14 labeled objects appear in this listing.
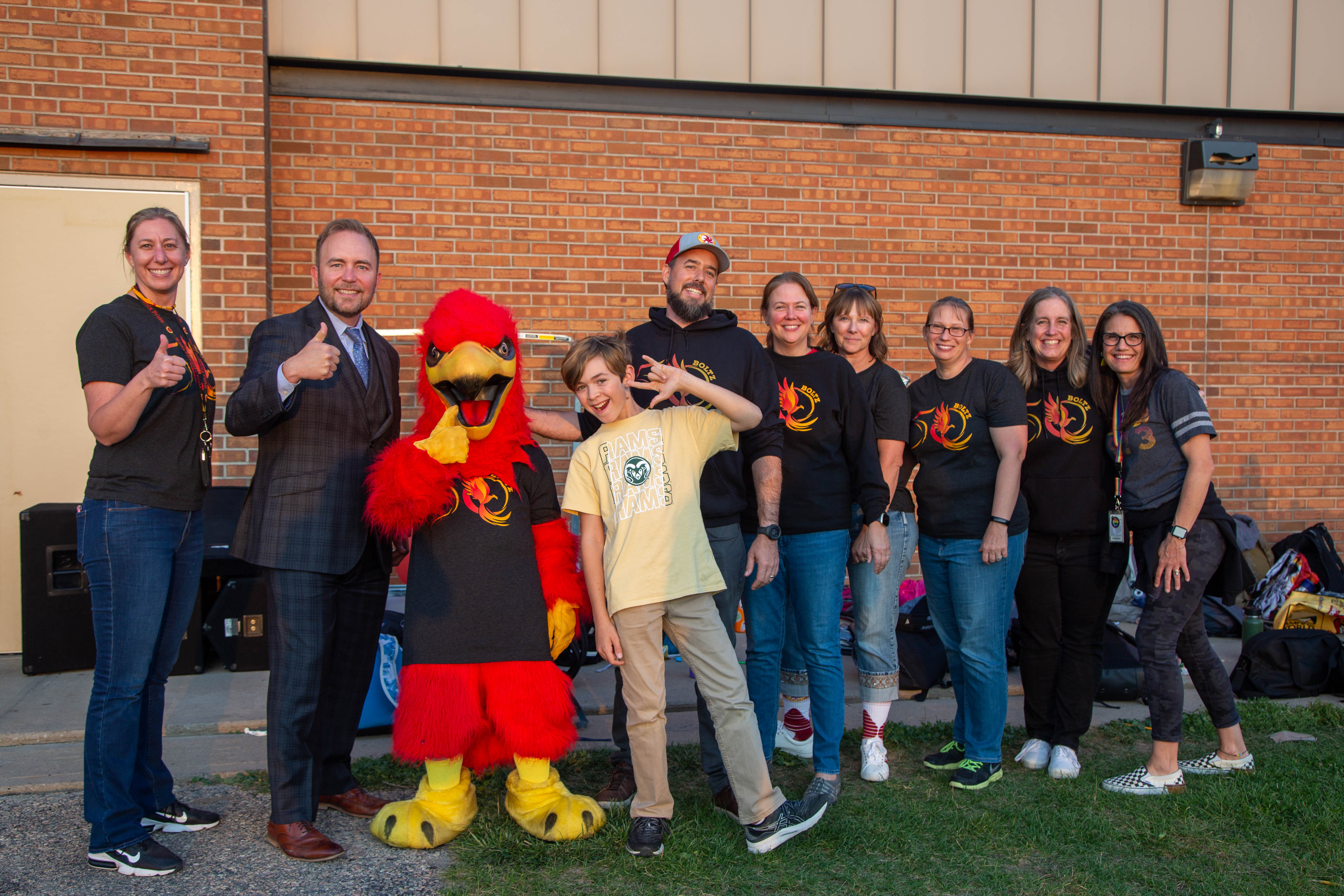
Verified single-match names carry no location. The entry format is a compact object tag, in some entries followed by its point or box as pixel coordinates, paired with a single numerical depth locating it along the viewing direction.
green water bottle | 5.85
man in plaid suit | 3.09
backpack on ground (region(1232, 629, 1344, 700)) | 4.96
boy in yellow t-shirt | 3.07
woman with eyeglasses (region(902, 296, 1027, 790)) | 3.75
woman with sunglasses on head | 3.84
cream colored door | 5.43
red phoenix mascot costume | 3.04
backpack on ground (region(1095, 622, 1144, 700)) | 4.89
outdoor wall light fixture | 6.83
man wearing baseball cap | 3.41
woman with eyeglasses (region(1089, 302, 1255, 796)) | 3.63
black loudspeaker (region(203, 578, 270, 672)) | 5.15
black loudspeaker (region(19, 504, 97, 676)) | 5.03
